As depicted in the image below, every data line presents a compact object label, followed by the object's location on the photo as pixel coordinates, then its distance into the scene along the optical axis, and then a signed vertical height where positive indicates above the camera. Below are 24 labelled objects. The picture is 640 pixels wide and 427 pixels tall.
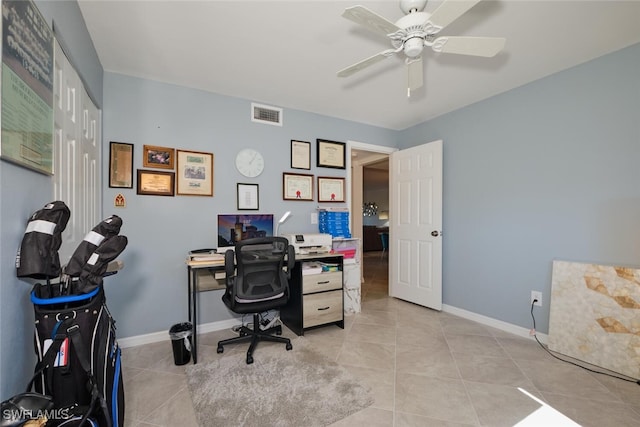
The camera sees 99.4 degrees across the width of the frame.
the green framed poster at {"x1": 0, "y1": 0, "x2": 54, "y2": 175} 0.93 +0.49
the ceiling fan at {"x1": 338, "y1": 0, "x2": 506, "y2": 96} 1.32 +0.99
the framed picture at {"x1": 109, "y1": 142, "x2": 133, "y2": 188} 2.38 +0.42
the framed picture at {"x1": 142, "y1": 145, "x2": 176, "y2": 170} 2.50 +0.53
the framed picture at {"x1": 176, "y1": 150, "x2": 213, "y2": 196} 2.64 +0.40
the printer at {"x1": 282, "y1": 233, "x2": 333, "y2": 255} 2.86 -0.32
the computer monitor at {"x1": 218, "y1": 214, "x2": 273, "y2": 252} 2.80 -0.15
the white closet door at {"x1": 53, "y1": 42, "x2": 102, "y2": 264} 1.44 +0.37
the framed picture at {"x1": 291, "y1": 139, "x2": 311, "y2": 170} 3.22 +0.70
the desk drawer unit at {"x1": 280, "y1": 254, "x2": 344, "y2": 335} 2.64 -0.86
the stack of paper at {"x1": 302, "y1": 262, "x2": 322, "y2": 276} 2.67 -0.55
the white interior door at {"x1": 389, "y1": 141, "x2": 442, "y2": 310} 3.30 -0.15
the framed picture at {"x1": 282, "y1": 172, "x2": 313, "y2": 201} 3.17 +0.32
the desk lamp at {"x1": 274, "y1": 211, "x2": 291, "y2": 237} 2.98 -0.07
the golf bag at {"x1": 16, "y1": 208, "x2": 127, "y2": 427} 1.00 -0.46
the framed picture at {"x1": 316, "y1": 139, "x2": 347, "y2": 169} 3.41 +0.76
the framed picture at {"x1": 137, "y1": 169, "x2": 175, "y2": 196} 2.48 +0.28
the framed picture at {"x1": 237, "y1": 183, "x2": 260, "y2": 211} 2.91 +0.17
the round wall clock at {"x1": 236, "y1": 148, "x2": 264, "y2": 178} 2.91 +0.55
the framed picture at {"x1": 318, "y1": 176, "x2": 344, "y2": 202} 3.43 +0.31
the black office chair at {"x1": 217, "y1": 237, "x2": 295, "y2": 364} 2.11 -0.53
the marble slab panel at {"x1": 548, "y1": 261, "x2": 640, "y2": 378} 1.96 -0.79
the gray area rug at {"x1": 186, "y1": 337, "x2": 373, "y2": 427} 1.58 -1.19
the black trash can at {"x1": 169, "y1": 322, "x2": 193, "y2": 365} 2.11 -1.04
